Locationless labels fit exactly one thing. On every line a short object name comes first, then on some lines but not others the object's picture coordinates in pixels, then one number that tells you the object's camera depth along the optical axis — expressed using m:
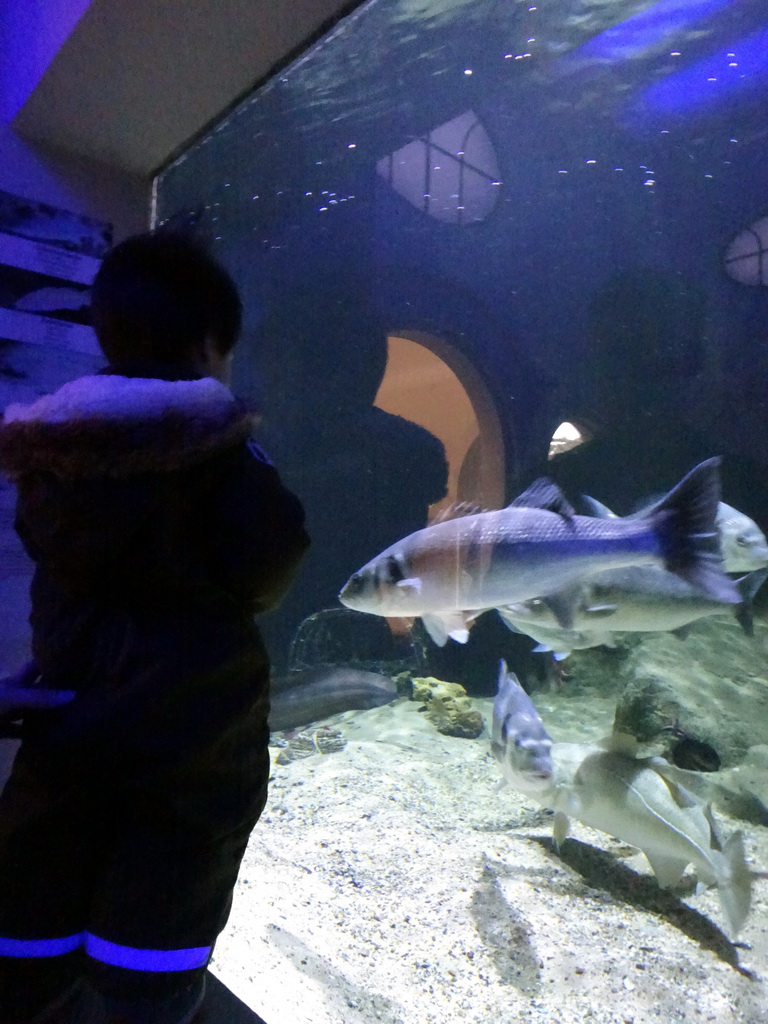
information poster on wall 1.72
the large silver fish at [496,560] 1.94
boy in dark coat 1.02
